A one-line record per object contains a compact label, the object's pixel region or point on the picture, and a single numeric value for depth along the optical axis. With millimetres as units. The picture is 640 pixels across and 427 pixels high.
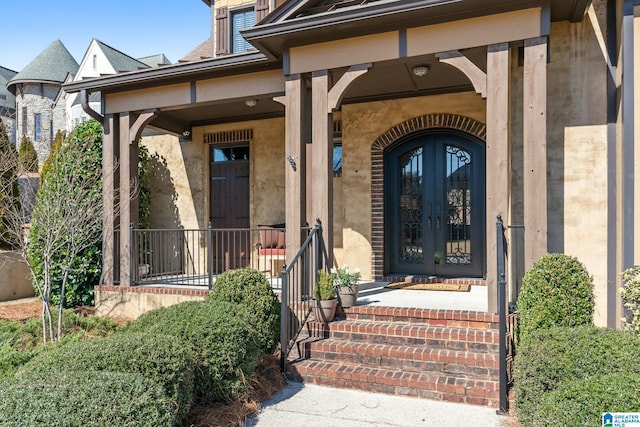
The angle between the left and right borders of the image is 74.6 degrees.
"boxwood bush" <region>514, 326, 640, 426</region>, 2662
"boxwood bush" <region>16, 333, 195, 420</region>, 2707
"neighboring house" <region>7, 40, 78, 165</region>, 21953
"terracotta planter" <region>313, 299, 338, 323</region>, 4508
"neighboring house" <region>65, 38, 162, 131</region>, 18188
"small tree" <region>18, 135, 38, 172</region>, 13920
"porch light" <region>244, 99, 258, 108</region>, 6277
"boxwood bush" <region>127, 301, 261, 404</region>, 3350
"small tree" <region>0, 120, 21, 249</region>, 6763
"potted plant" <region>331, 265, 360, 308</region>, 4698
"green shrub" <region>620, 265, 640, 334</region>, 3655
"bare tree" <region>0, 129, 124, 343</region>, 5609
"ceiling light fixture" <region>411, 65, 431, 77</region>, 5281
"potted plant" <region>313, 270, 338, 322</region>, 4516
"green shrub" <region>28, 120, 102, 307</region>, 6594
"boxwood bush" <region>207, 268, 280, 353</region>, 4215
